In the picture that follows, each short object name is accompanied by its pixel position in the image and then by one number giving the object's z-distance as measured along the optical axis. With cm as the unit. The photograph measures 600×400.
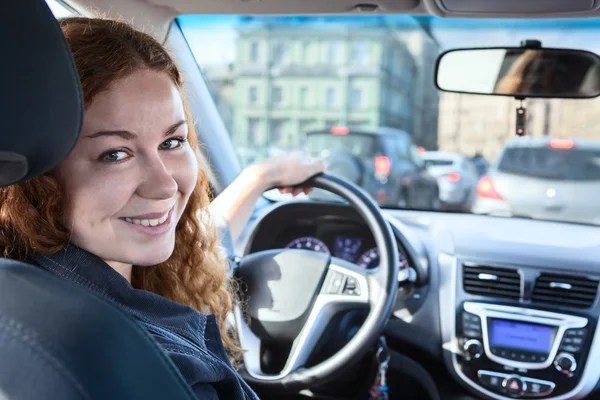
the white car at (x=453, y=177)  1582
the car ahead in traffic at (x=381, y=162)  1180
